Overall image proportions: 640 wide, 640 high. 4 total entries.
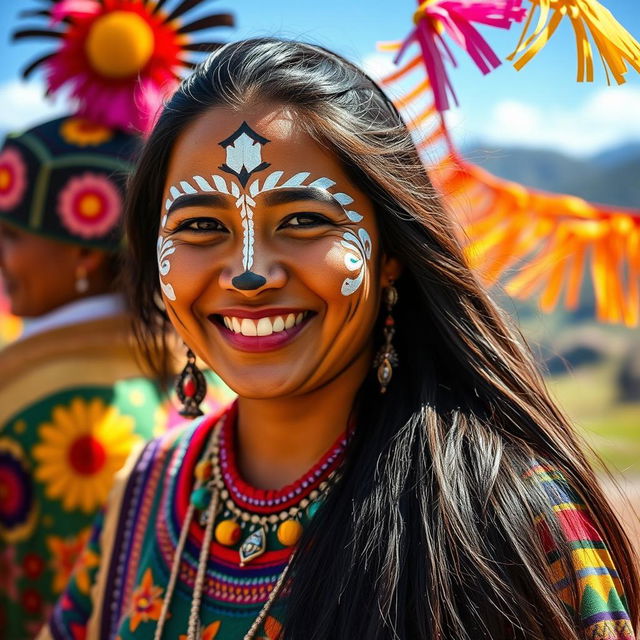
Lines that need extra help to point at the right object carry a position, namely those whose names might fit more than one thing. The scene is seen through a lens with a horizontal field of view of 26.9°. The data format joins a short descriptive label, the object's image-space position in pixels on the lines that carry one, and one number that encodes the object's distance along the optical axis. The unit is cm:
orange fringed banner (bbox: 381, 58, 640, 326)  126
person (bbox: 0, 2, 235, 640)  109
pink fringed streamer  79
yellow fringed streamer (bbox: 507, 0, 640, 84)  76
